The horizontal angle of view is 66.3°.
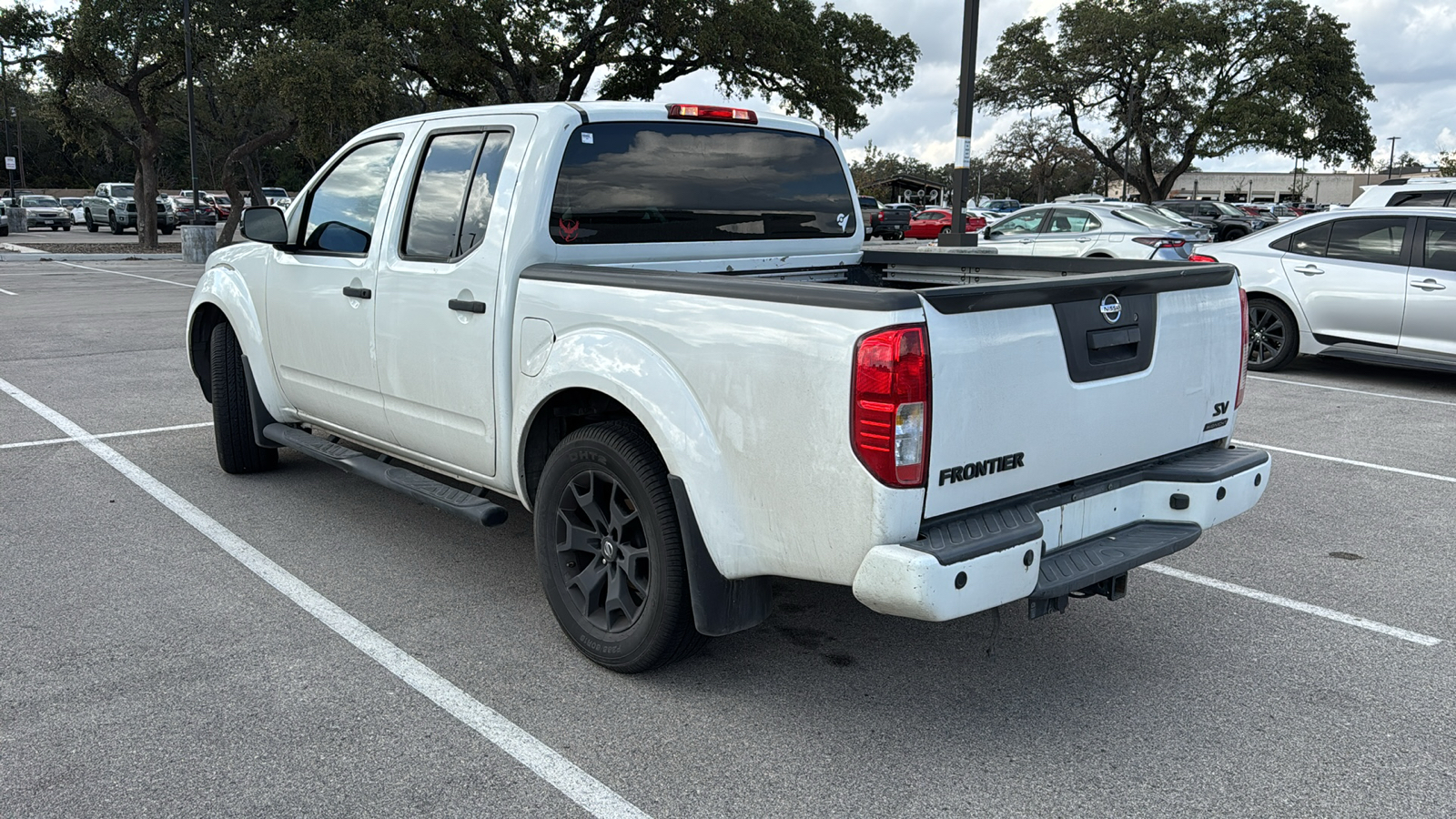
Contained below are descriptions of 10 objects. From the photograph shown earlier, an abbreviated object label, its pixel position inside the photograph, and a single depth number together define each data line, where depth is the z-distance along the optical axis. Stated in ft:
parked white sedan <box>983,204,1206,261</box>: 48.21
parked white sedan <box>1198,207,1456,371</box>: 29.96
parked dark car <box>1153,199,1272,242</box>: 95.14
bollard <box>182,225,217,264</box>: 87.76
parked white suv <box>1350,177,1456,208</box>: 40.16
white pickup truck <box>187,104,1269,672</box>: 9.77
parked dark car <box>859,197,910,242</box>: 143.74
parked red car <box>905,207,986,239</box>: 132.98
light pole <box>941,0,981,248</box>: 55.26
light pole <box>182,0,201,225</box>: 78.84
